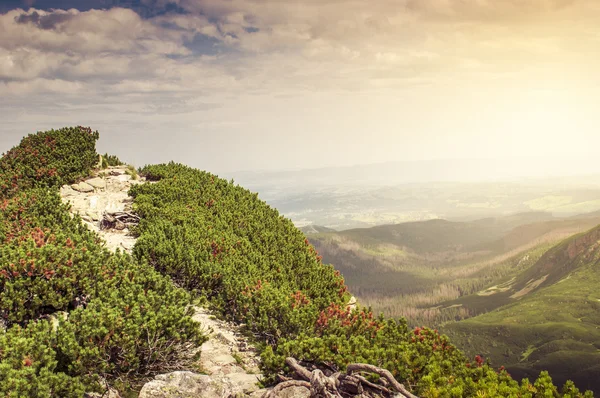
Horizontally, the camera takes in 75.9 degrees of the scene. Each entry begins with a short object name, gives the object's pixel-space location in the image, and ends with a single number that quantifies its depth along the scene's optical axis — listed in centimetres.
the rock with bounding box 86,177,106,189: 2745
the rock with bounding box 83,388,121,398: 923
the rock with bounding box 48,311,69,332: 1252
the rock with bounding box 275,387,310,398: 843
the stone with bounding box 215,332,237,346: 1389
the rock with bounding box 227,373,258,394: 965
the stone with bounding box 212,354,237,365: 1245
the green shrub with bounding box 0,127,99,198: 2452
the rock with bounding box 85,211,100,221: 2358
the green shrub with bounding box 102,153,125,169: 3191
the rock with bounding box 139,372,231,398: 844
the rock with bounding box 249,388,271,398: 938
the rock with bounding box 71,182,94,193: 2652
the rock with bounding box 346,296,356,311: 1962
